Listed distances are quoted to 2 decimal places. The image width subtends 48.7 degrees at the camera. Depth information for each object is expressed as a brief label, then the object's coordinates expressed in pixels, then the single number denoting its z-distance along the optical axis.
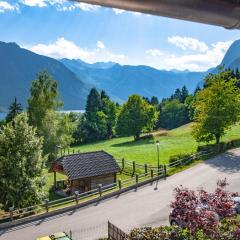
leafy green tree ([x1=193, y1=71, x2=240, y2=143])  29.37
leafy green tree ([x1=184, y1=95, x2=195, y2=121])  63.64
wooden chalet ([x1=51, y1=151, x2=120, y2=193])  22.88
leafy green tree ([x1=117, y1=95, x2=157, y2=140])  51.13
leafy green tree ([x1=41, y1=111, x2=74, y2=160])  32.63
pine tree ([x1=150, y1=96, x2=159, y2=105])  87.45
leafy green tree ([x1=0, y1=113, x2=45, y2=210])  18.35
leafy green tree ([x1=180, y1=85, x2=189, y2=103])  80.46
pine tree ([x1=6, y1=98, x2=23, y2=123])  41.71
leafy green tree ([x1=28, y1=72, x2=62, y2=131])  33.49
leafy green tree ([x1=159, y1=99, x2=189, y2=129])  69.21
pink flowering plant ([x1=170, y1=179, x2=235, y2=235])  10.42
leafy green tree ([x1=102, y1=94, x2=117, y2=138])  60.23
